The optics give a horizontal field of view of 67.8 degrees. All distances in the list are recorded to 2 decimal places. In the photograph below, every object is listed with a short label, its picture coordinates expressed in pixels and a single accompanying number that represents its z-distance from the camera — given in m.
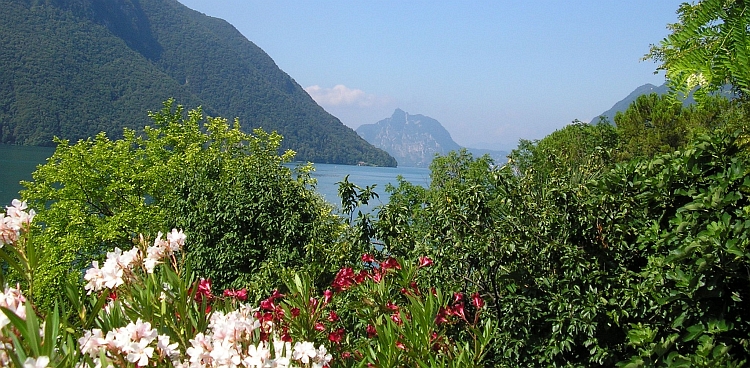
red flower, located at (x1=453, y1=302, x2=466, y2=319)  3.58
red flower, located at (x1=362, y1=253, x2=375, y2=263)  4.28
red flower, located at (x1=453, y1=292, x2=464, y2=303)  3.69
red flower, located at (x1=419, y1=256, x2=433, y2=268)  3.86
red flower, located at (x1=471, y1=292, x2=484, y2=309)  3.73
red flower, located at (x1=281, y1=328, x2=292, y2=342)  2.96
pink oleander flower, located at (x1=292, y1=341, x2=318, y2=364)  1.62
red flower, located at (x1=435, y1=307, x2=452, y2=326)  3.08
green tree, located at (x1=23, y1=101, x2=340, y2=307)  7.59
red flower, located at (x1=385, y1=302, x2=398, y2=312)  3.25
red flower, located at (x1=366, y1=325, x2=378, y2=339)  3.32
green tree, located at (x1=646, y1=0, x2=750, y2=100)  1.52
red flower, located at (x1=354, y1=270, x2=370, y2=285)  3.79
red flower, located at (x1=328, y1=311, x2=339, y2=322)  3.60
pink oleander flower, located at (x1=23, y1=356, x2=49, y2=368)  1.00
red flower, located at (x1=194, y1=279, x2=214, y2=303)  2.87
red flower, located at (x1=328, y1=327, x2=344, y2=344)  3.09
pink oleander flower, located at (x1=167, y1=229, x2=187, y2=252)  2.18
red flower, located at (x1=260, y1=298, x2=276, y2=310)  3.69
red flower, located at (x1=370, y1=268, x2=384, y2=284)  3.73
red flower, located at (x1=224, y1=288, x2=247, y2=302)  3.65
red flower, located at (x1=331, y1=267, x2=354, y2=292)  3.97
